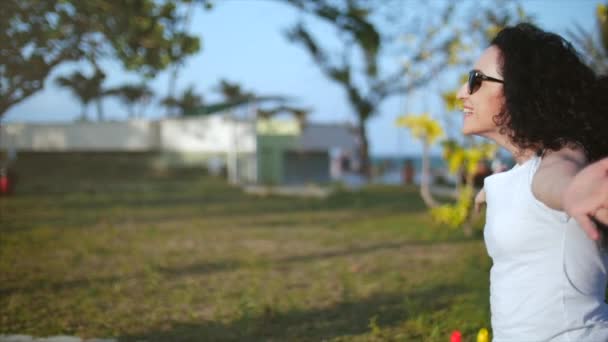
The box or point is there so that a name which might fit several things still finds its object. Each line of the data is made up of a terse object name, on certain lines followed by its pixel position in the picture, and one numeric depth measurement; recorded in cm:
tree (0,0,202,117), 478
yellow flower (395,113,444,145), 750
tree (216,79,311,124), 2105
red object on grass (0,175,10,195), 1387
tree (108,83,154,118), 4888
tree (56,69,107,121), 3544
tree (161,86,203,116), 4762
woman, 127
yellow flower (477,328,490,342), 167
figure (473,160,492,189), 692
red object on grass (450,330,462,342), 173
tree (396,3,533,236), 722
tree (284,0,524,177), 802
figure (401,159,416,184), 2388
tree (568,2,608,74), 405
